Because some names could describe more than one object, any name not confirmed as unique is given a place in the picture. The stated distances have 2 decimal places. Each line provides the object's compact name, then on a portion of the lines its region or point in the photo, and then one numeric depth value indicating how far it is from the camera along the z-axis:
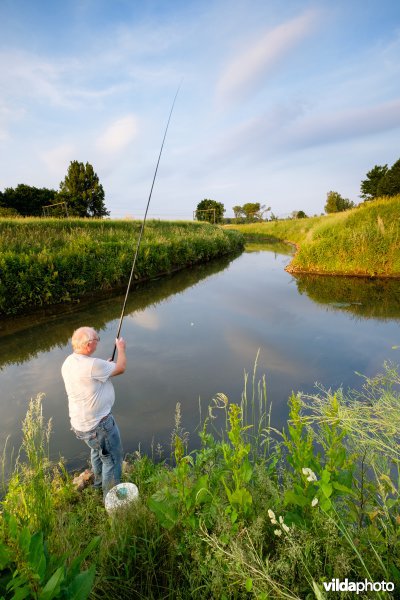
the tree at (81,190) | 54.62
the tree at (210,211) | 71.88
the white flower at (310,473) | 1.75
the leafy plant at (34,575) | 1.24
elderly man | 3.14
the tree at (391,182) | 37.38
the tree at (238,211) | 100.19
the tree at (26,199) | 49.94
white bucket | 2.59
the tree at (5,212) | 31.77
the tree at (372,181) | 47.80
